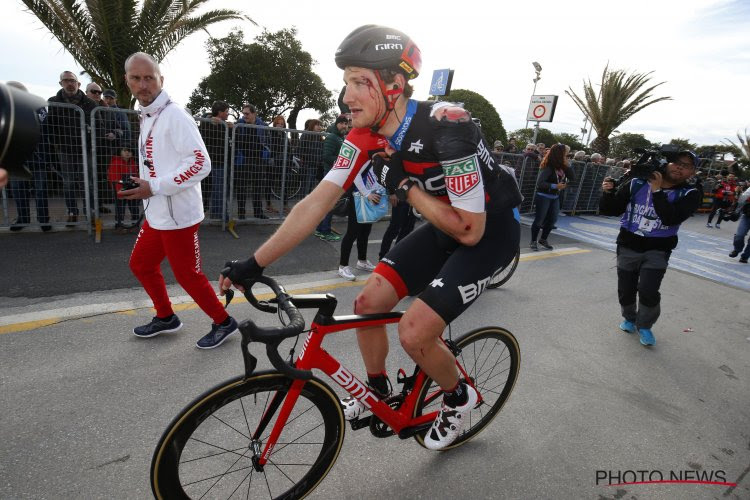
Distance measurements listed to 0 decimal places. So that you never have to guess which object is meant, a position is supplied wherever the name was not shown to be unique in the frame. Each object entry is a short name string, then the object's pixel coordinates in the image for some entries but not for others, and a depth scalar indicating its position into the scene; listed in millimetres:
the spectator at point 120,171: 5961
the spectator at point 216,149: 6656
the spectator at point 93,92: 7215
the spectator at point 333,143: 6754
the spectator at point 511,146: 12664
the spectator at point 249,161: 6945
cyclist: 1852
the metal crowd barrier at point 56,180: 5625
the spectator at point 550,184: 7660
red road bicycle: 1640
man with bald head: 3037
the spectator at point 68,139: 5637
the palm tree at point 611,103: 23703
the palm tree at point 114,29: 8891
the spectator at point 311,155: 7828
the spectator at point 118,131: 5938
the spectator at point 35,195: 5637
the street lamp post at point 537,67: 16672
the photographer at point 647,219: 4008
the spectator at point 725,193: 14656
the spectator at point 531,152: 10469
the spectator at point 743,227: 9039
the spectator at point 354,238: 5062
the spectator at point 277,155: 7359
